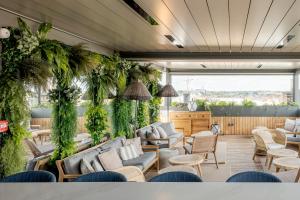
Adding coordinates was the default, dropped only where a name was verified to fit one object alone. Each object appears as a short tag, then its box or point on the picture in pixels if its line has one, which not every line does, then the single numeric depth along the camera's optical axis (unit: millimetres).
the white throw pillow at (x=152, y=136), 8064
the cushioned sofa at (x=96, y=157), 4684
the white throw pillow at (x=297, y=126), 10027
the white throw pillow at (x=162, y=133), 8816
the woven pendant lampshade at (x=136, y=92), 6277
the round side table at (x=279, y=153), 6852
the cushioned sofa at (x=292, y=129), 9186
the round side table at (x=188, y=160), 6223
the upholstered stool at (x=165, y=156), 7504
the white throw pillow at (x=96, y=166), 4988
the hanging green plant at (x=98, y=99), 6094
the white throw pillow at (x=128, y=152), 6250
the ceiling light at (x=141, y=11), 3201
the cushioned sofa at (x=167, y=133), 8047
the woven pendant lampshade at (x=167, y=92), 8534
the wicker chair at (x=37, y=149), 6024
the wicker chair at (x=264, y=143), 7879
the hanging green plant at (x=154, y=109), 10441
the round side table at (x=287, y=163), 5758
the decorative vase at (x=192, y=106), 12191
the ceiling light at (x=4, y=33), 3398
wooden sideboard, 12062
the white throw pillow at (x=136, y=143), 6918
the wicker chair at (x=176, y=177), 2794
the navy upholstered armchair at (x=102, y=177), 2836
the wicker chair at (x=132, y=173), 4911
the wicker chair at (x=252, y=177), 2782
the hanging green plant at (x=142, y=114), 9078
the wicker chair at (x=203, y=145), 7156
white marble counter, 2203
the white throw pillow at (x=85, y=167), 4758
